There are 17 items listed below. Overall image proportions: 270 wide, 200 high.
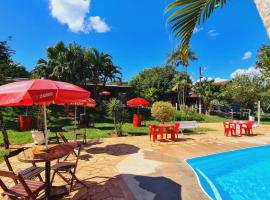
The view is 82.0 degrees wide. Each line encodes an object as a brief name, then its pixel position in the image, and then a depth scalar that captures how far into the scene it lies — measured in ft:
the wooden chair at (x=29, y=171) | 10.77
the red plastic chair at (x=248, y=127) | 33.38
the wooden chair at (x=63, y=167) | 11.63
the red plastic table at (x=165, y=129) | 26.75
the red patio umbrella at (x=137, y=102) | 38.21
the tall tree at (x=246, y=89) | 61.64
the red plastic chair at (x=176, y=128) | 27.51
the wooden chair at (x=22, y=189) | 8.60
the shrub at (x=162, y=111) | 30.58
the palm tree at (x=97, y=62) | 61.44
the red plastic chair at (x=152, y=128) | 27.28
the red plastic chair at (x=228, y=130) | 33.06
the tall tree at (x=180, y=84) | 75.86
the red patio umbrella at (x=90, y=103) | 25.82
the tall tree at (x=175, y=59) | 83.63
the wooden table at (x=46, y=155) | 10.19
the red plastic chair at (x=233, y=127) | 33.29
